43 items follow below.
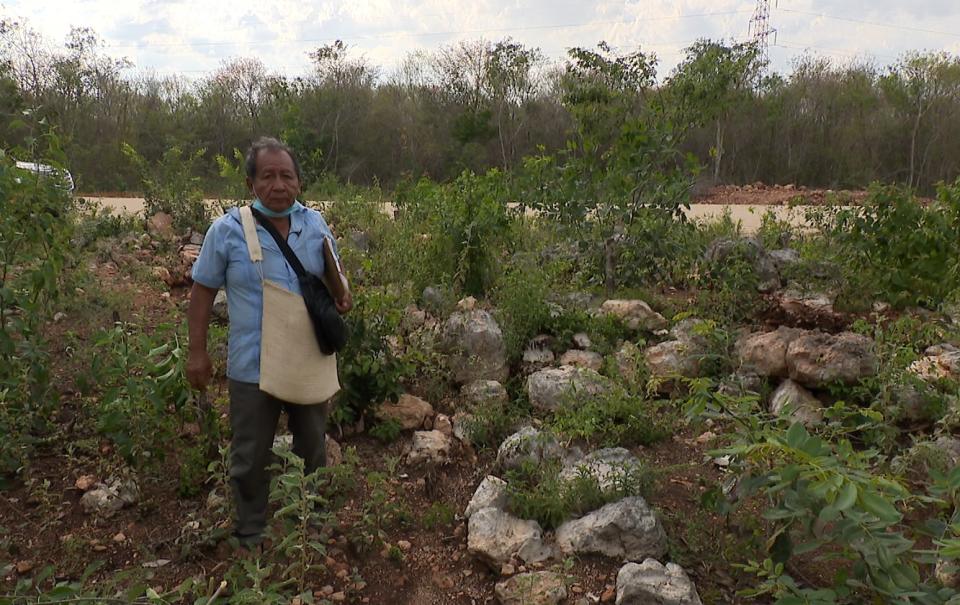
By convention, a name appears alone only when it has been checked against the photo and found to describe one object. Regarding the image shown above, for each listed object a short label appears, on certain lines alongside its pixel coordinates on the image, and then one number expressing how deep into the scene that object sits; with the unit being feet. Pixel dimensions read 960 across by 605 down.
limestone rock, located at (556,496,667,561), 8.80
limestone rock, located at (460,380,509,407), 12.61
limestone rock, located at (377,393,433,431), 12.11
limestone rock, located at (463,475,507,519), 9.71
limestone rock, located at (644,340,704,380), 13.14
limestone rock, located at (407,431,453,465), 11.11
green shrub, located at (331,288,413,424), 11.62
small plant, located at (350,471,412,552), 9.29
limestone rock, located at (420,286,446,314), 15.69
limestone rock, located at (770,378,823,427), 11.40
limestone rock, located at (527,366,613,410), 11.86
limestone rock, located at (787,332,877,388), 11.85
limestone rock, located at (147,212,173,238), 21.91
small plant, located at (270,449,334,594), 7.67
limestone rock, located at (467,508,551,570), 8.96
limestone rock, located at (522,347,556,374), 14.10
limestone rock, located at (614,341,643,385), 12.75
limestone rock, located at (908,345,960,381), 11.67
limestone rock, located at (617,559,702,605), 7.87
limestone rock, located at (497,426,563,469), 10.49
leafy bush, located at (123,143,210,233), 22.53
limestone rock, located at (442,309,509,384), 13.46
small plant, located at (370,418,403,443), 11.67
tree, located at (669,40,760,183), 18.37
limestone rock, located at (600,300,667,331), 15.30
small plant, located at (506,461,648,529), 9.44
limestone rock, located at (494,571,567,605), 8.12
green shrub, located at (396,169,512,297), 17.11
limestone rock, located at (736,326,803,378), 12.70
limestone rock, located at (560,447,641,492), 9.63
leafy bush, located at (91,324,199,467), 9.32
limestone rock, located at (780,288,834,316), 14.93
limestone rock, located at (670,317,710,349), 13.84
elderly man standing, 8.37
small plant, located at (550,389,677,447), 10.94
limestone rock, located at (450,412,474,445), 11.76
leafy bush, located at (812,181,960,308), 14.85
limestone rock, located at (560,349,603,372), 13.75
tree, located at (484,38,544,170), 68.54
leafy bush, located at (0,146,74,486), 9.84
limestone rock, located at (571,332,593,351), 14.55
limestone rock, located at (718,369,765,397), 12.60
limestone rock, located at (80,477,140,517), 9.74
